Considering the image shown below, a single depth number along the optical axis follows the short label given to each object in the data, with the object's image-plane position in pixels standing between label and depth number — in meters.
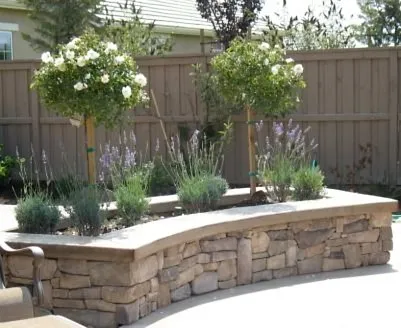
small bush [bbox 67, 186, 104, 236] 6.12
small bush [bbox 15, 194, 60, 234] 6.24
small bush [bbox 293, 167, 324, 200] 7.48
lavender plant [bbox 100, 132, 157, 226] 6.68
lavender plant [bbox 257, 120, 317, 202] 7.54
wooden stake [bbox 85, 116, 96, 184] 6.78
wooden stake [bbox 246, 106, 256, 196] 7.92
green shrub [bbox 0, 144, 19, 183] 11.66
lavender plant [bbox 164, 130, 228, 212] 7.11
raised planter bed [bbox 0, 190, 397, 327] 5.53
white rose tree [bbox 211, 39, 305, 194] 7.59
